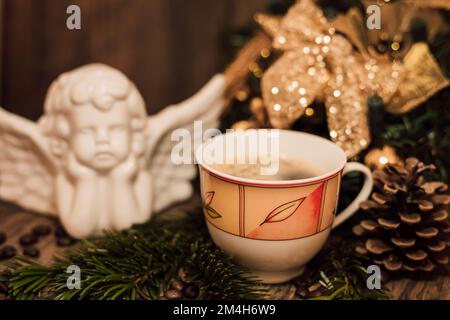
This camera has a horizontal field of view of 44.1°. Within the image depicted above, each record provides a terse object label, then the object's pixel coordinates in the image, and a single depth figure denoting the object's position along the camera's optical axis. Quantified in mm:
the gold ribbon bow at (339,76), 702
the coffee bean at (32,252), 694
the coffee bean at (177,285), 627
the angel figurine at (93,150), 691
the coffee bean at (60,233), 743
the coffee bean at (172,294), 615
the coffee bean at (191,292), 621
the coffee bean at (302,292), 628
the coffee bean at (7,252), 683
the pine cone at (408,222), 639
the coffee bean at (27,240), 716
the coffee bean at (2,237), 723
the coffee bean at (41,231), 745
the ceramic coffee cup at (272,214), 594
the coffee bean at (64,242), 721
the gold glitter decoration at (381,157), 708
